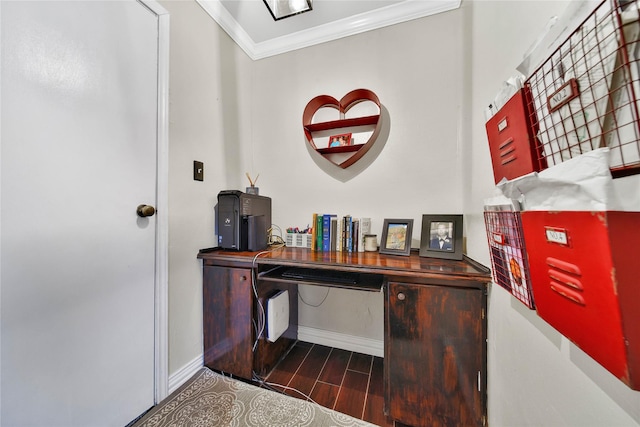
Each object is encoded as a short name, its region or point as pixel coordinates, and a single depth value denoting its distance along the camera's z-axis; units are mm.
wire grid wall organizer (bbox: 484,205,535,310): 651
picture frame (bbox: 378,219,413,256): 1485
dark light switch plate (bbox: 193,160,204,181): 1515
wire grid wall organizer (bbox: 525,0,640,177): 351
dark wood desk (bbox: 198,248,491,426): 1004
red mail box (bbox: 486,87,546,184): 581
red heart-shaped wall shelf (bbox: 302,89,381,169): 1682
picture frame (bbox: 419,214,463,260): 1333
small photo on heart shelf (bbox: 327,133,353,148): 1768
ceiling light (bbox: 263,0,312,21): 1387
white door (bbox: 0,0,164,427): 829
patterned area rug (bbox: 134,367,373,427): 1145
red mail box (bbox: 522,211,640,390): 336
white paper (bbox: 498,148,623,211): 350
